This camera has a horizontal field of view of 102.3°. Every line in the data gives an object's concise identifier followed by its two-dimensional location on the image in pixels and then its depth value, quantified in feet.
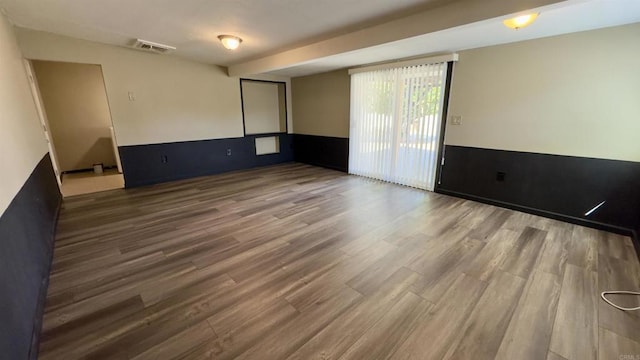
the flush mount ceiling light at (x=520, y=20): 7.30
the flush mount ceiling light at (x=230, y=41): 11.34
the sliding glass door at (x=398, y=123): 13.84
